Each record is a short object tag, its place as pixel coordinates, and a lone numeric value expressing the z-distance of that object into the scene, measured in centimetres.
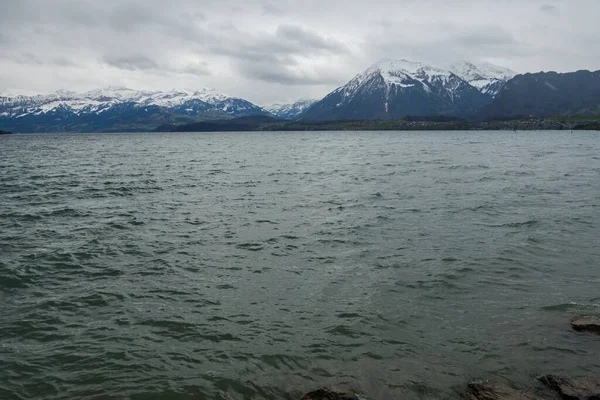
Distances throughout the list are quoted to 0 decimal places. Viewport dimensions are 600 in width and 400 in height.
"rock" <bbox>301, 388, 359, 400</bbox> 1134
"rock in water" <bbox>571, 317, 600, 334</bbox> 1534
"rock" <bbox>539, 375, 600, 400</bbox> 1141
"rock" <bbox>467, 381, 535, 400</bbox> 1152
